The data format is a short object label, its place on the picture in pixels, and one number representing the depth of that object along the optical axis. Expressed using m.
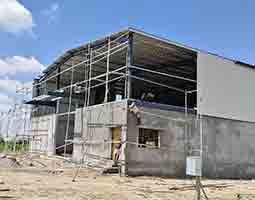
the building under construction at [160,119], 10.67
